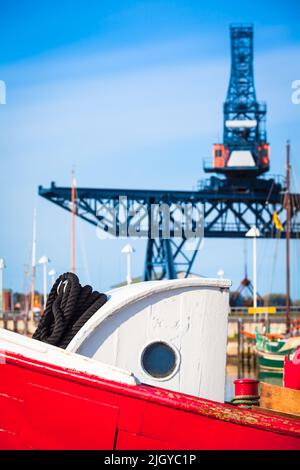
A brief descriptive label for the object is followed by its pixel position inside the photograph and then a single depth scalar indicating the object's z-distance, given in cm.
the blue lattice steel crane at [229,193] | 4981
